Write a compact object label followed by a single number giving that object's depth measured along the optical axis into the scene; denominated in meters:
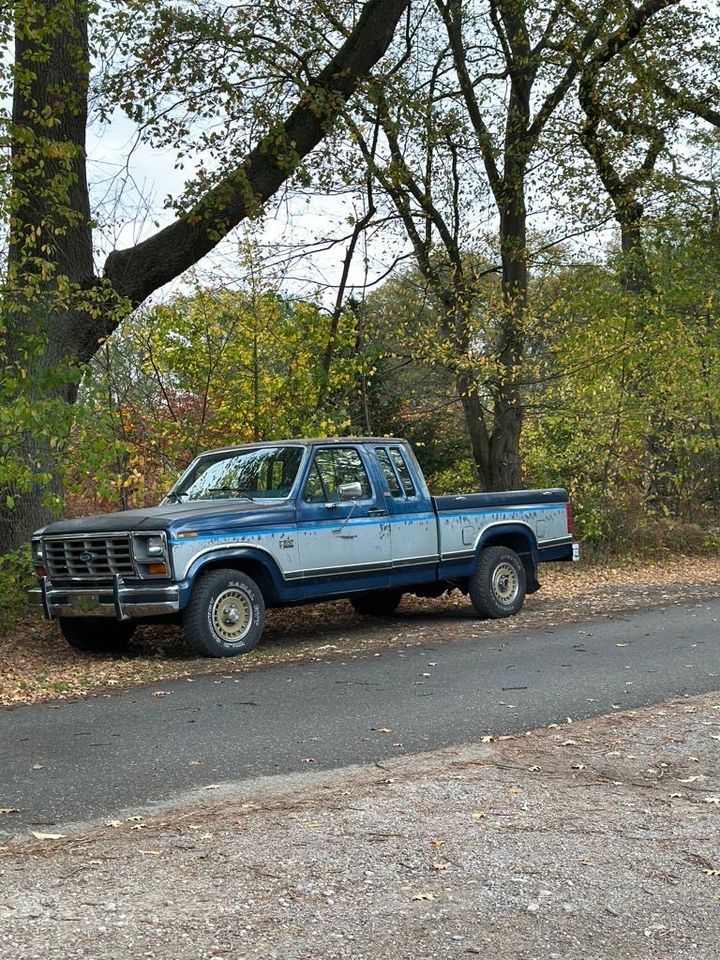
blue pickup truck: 10.45
